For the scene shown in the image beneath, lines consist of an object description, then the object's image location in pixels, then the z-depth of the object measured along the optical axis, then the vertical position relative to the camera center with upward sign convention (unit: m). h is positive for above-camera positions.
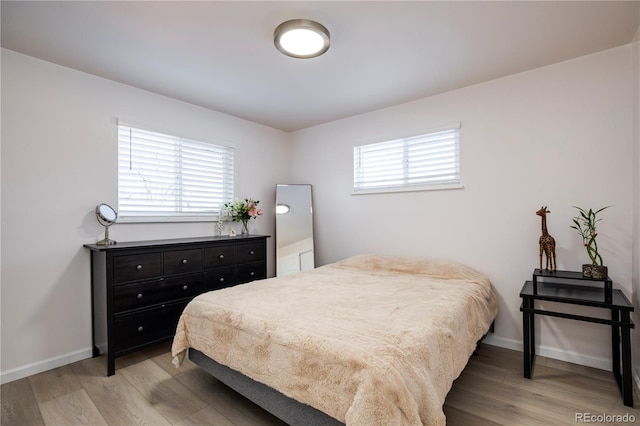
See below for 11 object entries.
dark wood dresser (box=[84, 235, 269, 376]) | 2.44 -0.67
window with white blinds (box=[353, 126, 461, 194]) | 3.16 +0.55
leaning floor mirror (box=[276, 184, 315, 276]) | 4.20 -0.27
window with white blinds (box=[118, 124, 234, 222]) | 2.95 +0.38
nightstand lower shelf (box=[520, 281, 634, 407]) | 1.90 -0.72
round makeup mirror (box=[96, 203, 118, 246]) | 2.65 -0.05
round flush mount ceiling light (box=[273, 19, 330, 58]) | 1.96 +1.19
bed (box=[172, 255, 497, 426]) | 1.27 -0.69
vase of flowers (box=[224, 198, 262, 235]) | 3.70 +0.00
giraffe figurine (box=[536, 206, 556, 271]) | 2.43 -0.27
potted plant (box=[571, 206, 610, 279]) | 2.19 -0.22
